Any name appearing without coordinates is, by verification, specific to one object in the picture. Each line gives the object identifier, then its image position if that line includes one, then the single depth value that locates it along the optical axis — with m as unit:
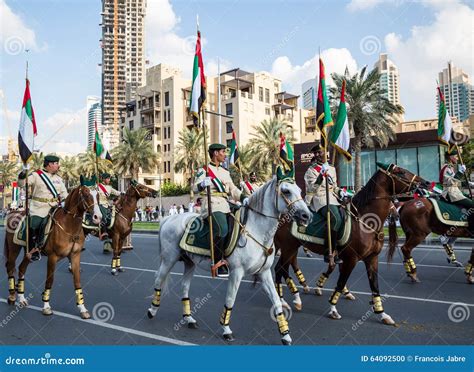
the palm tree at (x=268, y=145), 46.78
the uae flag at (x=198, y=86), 7.15
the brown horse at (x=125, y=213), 12.51
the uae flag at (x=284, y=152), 6.48
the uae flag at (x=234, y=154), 14.73
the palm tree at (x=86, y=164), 56.84
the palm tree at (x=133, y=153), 50.94
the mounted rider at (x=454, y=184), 10.23
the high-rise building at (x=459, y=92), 83.75
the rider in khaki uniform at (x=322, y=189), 7.80
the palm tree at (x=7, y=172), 72.00
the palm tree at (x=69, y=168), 66.77
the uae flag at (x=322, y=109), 8.53
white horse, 5.80
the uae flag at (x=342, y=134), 8.78
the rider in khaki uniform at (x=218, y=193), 6.55
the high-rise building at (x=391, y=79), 97.45
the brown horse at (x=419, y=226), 10.32
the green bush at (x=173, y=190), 63.71
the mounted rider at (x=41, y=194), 8.41
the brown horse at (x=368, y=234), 7.20
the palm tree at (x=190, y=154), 48.81
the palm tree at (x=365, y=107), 33.47
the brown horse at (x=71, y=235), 7.49
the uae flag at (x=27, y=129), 8.66
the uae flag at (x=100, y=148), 14.43
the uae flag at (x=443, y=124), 11.20
